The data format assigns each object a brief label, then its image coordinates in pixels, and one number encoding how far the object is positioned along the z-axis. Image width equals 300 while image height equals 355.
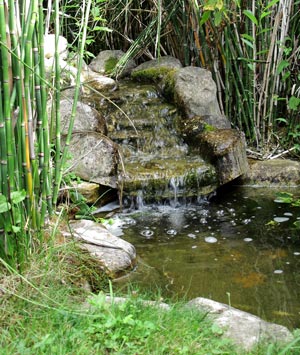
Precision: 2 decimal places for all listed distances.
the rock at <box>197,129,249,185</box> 4.23
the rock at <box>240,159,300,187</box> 4.35
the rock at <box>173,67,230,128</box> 4.80
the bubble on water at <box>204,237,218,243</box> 3.20
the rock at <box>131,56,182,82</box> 5.28
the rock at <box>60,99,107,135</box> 4.20
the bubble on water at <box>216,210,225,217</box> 3.72
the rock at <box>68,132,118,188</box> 3.94
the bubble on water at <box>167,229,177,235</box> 3.35
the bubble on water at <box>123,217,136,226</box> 3.56
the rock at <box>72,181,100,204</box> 3.69
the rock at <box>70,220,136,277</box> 2.49
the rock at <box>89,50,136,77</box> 5.82
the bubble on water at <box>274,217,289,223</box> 3.49
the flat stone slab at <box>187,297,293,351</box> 1.67
